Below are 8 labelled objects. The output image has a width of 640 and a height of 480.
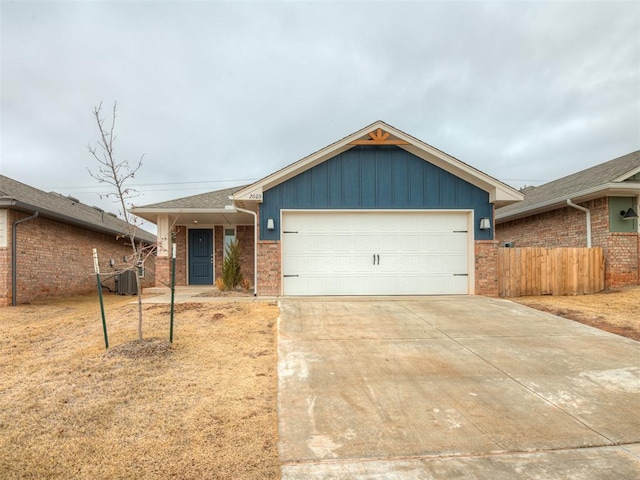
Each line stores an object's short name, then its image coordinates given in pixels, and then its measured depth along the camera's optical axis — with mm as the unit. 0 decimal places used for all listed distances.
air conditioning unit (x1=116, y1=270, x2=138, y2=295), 14773
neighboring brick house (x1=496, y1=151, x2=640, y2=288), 10688
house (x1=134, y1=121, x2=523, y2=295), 9492
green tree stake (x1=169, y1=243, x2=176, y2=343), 5216
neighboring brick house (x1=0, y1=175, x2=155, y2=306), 9977
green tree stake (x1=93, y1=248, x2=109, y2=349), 5011
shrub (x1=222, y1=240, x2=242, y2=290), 10836
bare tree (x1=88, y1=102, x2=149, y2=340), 5099
